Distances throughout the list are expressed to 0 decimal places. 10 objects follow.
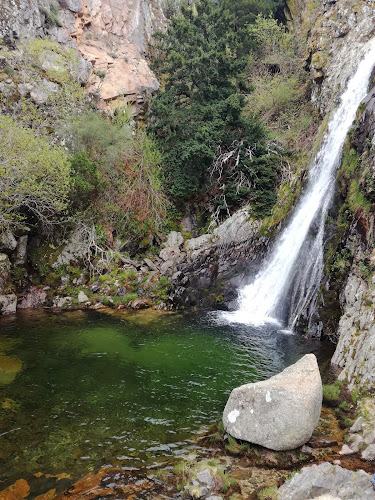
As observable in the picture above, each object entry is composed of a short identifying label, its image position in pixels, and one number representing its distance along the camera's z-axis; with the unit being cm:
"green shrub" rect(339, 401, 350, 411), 799
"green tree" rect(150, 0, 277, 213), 2092
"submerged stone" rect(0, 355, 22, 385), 983
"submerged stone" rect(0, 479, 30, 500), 562
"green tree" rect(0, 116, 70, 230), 1328
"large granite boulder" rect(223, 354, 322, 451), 666
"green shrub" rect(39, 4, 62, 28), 2631
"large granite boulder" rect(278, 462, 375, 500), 521
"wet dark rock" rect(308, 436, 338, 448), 684
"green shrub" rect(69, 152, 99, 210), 1860
